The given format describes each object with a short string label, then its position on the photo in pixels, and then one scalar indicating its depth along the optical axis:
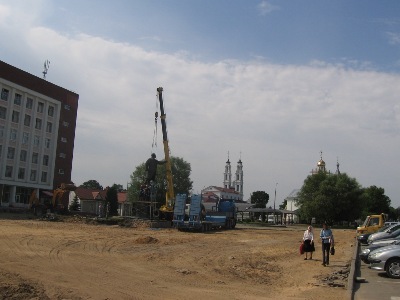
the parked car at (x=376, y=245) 18.09
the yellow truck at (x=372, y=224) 32.91
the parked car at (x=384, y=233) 23.41
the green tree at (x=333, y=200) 75.31
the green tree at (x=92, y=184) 144.00
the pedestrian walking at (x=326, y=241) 18.06
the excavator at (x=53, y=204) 51.78
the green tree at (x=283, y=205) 157.00
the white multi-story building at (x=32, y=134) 64.31
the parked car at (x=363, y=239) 28.34
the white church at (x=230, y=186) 154.00
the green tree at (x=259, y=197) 168.21
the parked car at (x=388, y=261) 14.91
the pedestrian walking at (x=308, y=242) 19.89
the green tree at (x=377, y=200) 104.50
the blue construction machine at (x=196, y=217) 38.81
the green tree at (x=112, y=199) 70.44
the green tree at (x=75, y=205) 78.46
